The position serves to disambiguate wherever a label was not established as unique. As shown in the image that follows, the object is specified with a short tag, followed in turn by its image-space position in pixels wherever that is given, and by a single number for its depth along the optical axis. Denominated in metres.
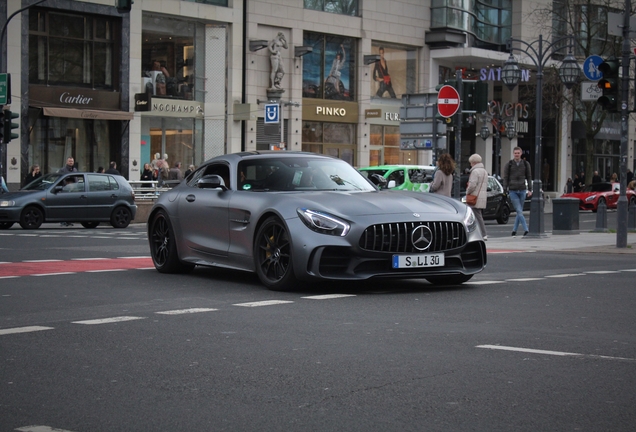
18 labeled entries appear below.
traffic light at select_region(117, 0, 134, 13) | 28.28
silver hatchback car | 27.91
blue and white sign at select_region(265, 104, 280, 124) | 37.09
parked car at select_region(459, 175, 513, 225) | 35.16
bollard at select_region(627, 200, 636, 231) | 26.69
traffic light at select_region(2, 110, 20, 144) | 32.19
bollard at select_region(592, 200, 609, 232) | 26.08
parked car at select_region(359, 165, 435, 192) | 33.72
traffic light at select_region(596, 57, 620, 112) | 19.50
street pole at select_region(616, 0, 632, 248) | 19.59
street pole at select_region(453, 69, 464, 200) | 21.27
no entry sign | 20.94
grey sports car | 10.74
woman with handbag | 19.41
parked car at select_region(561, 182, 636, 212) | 48.09
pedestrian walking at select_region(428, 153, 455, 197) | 18.95
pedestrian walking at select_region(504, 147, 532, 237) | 23.92
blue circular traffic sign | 22.50
